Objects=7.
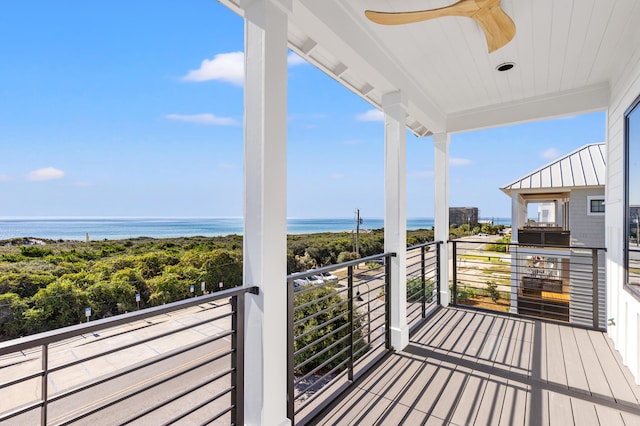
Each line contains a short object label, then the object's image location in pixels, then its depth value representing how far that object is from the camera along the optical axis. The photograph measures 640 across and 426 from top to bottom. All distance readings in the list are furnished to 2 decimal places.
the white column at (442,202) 3.81
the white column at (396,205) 2.70
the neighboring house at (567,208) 5.81
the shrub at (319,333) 5.33
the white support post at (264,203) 1.42
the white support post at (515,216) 6.72
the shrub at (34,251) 8.95
